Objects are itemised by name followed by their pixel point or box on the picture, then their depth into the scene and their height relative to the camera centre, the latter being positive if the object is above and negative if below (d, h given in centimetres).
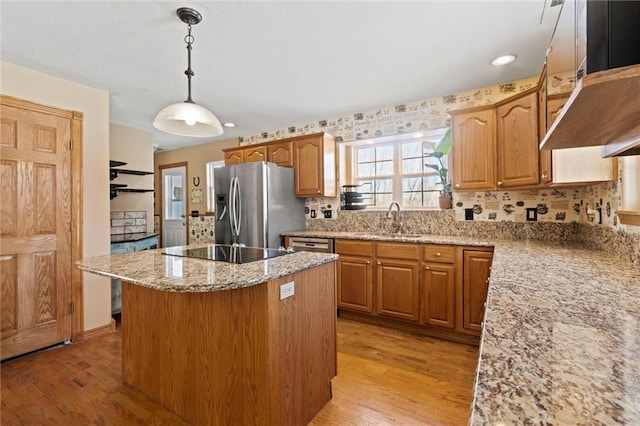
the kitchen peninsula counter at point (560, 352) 42 -28
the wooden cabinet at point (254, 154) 415 +84
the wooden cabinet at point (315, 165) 368 +60
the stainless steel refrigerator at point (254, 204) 347 +11
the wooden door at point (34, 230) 238 -14
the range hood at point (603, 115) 55 +24
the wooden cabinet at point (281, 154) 393 +80
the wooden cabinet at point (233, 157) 437 +84
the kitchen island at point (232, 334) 140 -66
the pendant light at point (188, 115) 176 +61
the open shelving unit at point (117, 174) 386 +53
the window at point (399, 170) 345 +52
